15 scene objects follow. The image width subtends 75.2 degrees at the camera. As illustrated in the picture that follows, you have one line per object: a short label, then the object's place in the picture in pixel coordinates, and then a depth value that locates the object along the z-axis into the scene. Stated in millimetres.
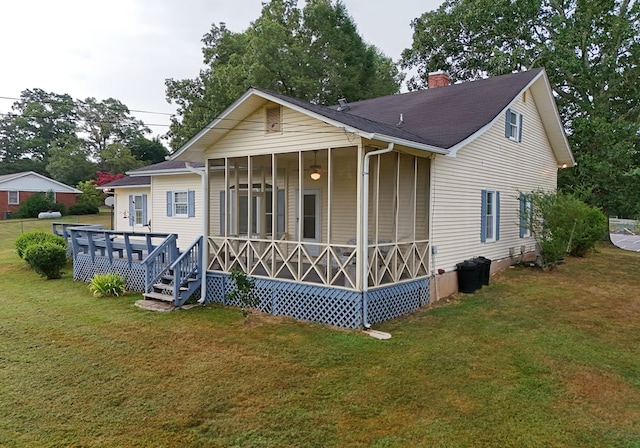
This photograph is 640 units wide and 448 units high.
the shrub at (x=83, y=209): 34938
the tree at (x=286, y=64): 23062
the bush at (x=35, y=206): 32844
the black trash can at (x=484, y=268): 9686
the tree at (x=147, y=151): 46406
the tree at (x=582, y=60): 17125
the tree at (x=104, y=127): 54000
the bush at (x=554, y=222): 11688
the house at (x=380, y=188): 7203
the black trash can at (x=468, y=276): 9406
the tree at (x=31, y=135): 50094
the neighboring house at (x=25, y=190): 34250
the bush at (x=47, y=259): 11219
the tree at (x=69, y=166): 41344
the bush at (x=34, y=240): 13055
